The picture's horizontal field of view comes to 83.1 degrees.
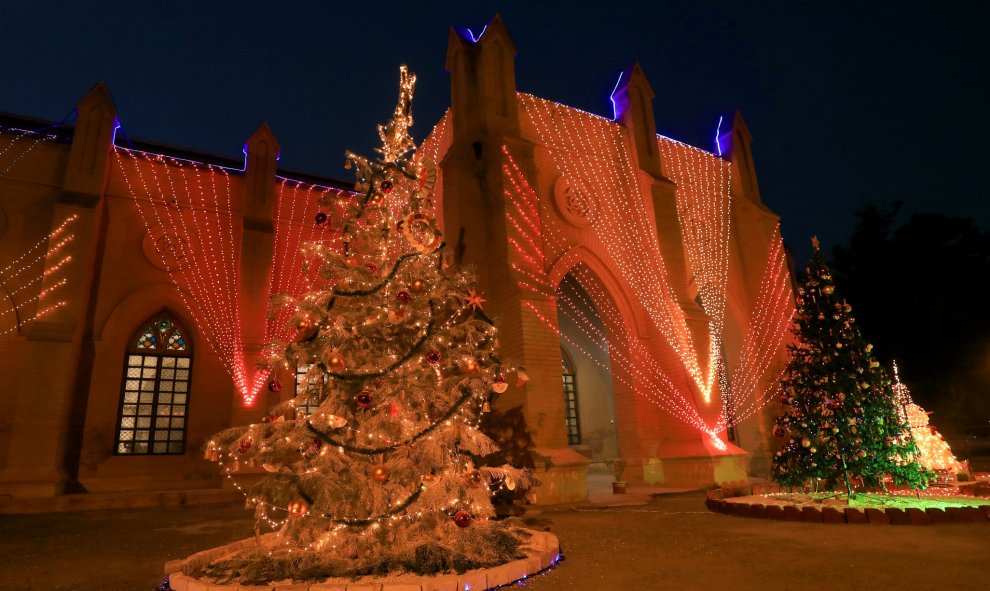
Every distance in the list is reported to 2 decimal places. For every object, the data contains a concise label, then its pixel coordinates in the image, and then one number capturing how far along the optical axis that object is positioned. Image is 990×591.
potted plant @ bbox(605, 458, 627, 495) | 13.98
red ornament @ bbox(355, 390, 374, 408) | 5.01
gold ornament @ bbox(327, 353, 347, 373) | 5.11
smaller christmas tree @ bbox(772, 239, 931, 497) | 8.59
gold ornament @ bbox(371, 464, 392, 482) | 4.90
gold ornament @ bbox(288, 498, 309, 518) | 4.82
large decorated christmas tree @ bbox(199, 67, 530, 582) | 4.95
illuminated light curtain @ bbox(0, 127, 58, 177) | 14.11
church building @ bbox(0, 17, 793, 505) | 12.34
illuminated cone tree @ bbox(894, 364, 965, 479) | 10.68
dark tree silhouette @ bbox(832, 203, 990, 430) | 23.66
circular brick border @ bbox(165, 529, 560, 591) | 4.20
